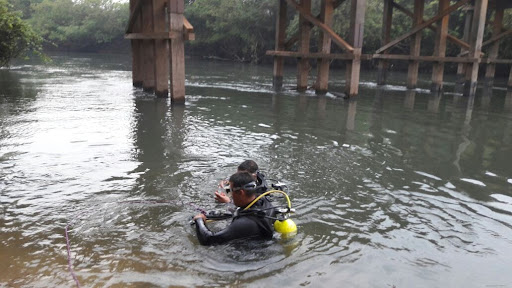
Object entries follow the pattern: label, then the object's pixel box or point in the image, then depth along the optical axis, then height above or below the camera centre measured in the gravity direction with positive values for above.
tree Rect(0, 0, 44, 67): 12.66 +0.26
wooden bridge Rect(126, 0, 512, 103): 11.68 +0.30
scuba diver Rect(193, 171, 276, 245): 4.04 -1.54
